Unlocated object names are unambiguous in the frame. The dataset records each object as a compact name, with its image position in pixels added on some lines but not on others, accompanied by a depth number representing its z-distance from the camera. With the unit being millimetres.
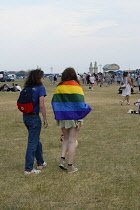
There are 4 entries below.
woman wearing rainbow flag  6773
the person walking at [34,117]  6742
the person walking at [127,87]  19892
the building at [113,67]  97669
